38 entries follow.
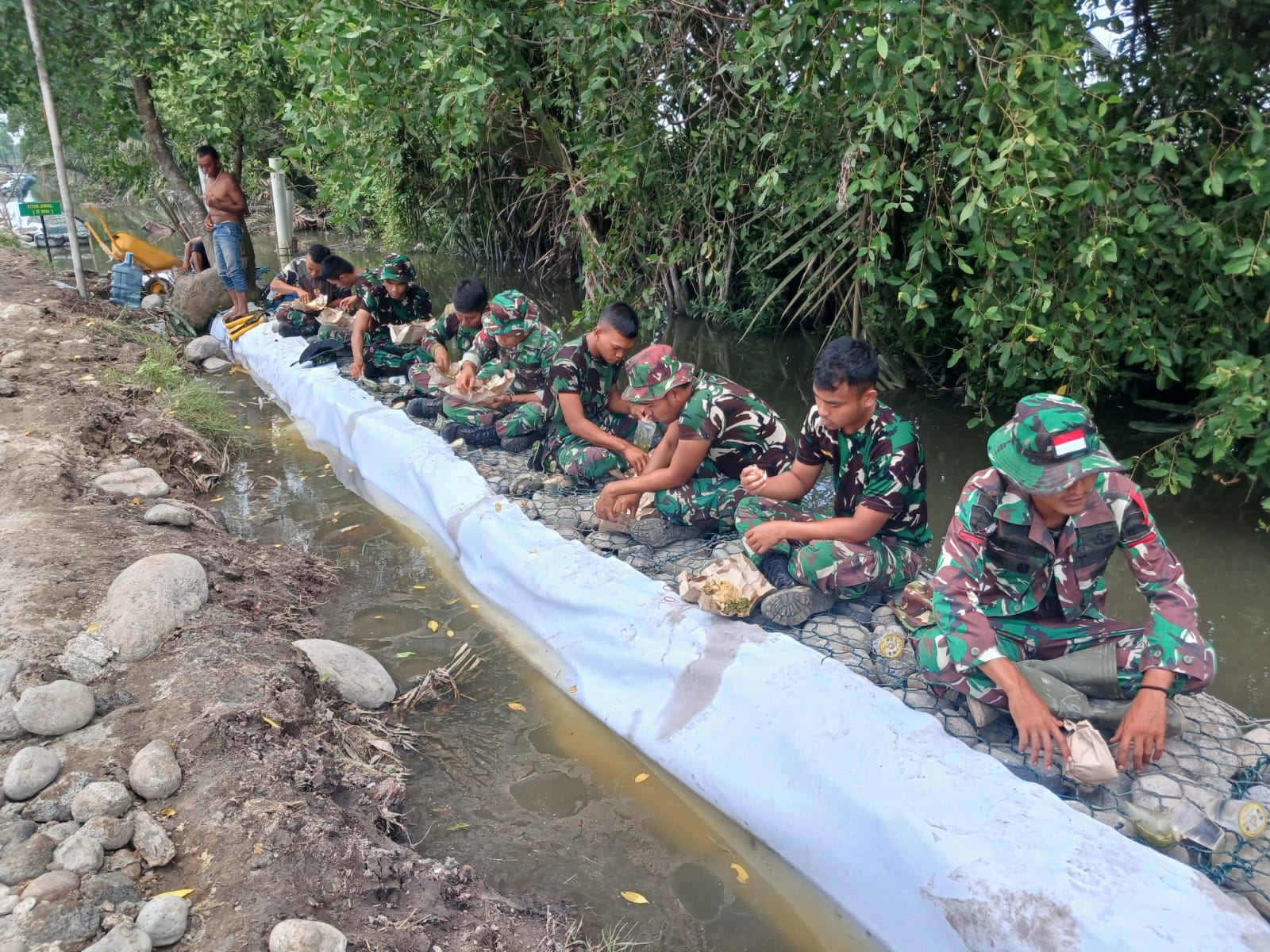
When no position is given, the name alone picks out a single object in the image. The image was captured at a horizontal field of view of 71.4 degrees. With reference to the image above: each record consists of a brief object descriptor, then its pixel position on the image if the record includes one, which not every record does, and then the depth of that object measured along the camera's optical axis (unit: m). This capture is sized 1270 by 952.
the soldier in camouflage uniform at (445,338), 5.71
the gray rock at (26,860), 2.21
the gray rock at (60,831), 2.34
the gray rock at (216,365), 8.46
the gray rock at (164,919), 2.07
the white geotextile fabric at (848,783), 2.04
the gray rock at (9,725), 2.75
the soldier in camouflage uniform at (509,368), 5.33
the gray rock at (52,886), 2.11
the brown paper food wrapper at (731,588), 3.17
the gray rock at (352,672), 3.44
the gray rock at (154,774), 2.55
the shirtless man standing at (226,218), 8.55
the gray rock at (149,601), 3.28
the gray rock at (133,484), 4.81
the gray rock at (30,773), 2.50
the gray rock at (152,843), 2.31
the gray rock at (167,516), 4.46
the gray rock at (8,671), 2.93
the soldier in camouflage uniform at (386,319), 6.69
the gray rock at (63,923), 2.03
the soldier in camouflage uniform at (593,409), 4.36
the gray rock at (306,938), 2.03
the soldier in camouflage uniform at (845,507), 2.98
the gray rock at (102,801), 2.43
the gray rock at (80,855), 2.24
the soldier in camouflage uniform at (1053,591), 2.28
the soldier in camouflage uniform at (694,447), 3.66
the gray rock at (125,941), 1.99
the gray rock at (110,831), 2.33
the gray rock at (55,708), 2.76
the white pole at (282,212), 12.85
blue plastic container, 9.77
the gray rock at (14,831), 2.30
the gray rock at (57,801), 2.43
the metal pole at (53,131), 7.57
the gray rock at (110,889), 2.15
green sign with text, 9.60
